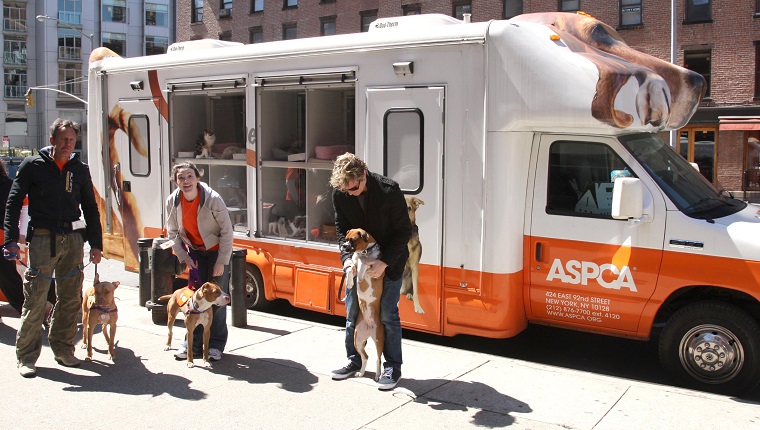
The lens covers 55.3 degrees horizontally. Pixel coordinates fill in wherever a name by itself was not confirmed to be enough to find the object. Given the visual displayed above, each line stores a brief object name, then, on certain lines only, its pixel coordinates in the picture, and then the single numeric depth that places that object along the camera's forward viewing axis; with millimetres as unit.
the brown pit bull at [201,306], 5828
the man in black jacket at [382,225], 5152
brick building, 27062
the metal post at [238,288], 7383
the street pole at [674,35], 19328
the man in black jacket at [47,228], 5770
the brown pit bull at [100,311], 5984
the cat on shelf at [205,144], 8578
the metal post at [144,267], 7945
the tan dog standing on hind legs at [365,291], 5164
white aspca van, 5656
